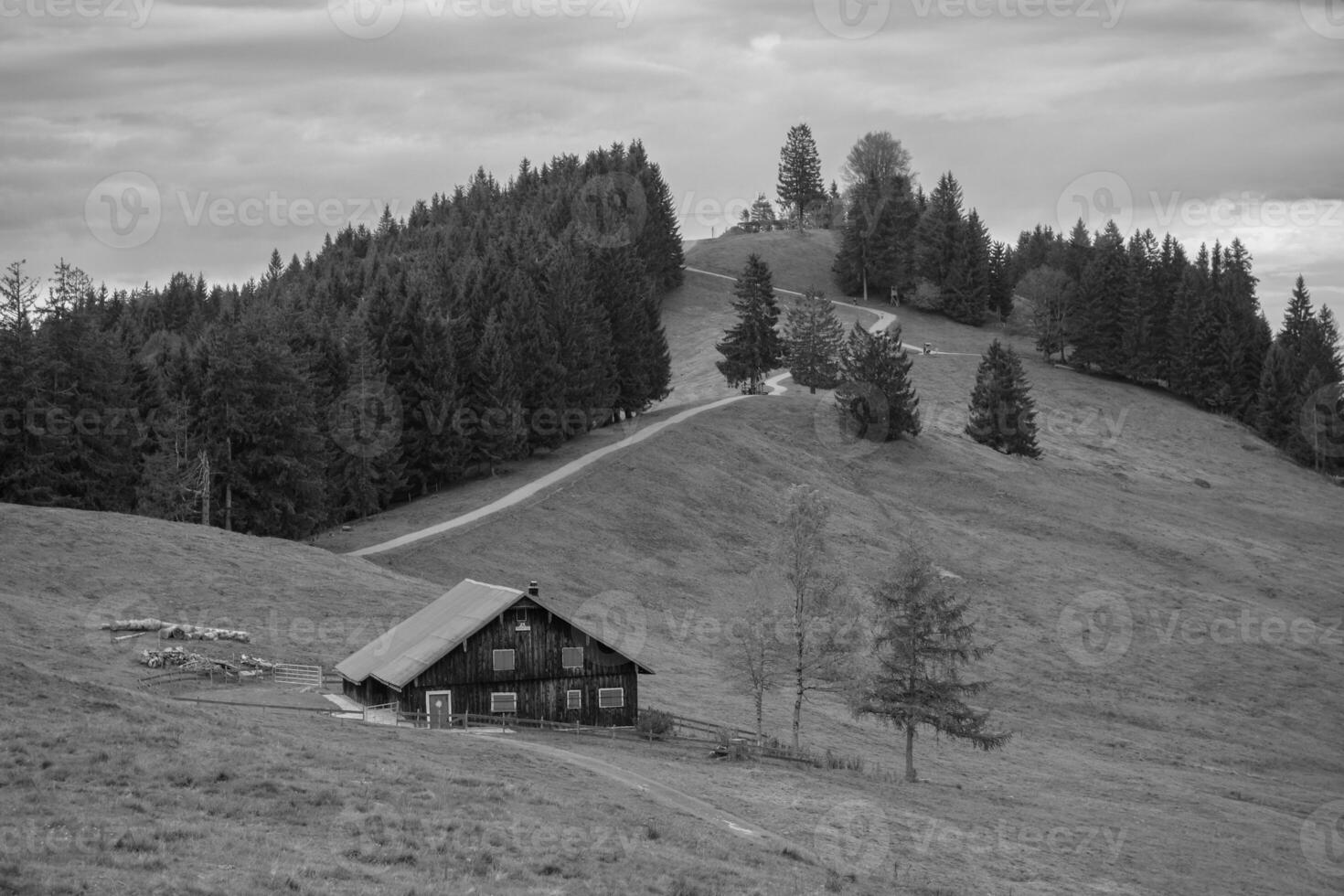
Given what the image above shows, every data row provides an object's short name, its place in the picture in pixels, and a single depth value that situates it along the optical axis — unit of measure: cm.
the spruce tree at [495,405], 7912
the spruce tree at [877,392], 9188
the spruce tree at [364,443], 7256
